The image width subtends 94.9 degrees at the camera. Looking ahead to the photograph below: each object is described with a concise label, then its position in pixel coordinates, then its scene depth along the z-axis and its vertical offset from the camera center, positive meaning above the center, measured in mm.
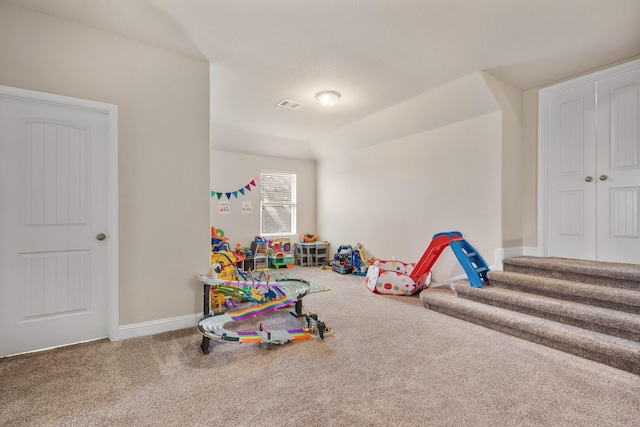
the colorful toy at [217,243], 4352 -456
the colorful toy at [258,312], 2316 -925
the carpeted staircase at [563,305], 2270 -870
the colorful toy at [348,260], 5531 -910
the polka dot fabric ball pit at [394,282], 4082 -981
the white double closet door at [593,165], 3105 +547
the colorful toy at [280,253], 5980 -843
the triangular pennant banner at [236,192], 5751 +419
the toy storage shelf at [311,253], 6371 -889
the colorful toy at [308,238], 6584 -567
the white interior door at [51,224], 2309 -96
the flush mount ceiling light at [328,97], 3846 +1534
